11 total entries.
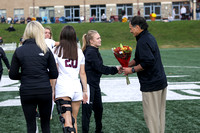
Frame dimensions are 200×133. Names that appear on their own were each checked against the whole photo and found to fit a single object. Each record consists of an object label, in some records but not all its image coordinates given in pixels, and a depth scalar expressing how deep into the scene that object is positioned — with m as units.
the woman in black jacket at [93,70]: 5.52
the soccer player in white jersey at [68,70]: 4.64
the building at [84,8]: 57.91
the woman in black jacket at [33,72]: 4.23
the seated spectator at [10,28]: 44.67
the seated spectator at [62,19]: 53.81
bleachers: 35.42
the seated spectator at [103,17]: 54.63
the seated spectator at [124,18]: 50.54
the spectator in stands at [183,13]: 51.34
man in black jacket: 4.93
